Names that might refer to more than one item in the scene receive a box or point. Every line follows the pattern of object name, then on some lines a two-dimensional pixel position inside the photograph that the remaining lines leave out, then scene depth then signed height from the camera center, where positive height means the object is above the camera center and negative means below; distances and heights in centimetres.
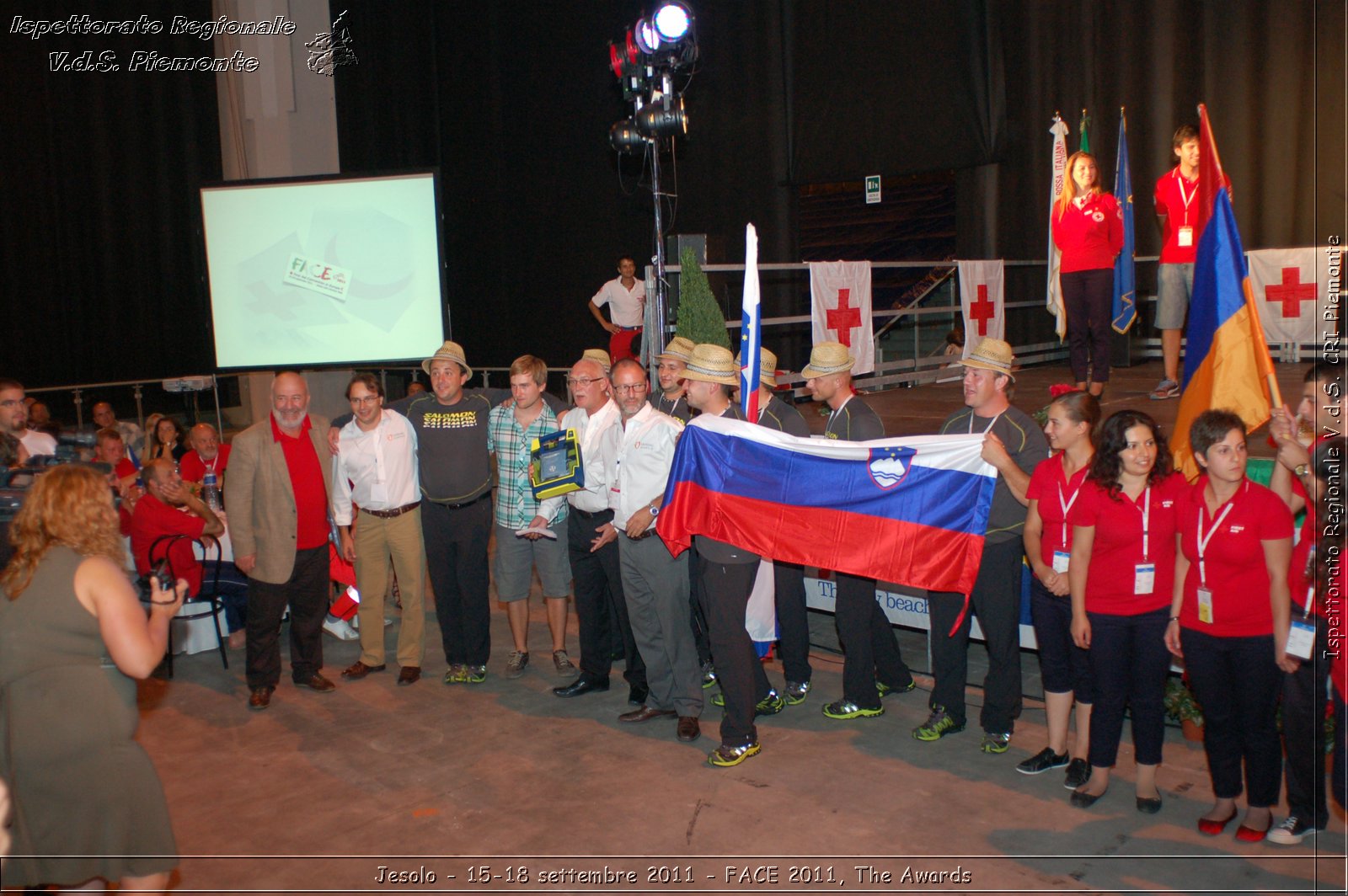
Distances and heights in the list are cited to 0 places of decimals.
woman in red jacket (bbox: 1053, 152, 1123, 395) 770 +55
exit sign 1234 +169
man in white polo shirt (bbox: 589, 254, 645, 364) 1167 +47
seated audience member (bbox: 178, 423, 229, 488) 786 -76
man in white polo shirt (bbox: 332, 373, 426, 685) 589 -91
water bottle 753 -98
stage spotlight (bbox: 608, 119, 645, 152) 854 +166
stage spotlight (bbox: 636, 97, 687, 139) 834 +174
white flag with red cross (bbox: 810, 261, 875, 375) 869 +23
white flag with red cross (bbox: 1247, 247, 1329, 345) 962 +25
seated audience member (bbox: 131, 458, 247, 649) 648 -100
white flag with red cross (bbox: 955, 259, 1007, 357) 1033 +28
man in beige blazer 580 -91
